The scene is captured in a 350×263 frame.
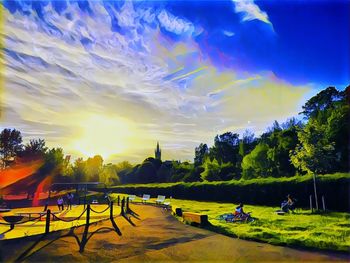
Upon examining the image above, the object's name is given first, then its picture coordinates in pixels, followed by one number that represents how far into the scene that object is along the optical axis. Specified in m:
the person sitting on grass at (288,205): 12.16
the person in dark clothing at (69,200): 18.11
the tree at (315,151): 12.88
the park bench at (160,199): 17.29
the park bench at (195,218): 10.33
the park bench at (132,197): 18.56
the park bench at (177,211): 13.43
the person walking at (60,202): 18.02
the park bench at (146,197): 18.07
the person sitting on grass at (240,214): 10.95
